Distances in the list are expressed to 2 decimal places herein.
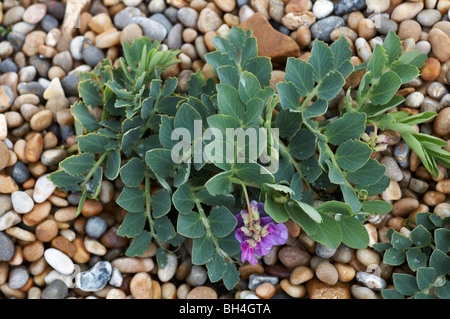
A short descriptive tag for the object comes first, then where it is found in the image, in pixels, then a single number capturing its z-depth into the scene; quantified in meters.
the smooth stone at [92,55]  0.49
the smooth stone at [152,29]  0.48
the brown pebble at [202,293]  0.42
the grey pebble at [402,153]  0.43
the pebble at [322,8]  0.47
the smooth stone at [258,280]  0.42
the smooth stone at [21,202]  0.43
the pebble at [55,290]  0.42
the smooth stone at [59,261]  0.43
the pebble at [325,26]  0.46
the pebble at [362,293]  0.41
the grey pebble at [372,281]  0.41
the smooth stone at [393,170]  0.43
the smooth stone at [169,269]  0.43
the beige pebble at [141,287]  0.42
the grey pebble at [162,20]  0.49
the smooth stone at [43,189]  0.44
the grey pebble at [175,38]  0.49
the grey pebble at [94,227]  0.44
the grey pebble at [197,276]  0.43
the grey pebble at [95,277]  0.42
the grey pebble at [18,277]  0.43
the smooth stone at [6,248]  0.42
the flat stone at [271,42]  0.45
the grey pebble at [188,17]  0.49
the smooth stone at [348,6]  0.46
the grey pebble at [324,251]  0.42
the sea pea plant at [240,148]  0.37
